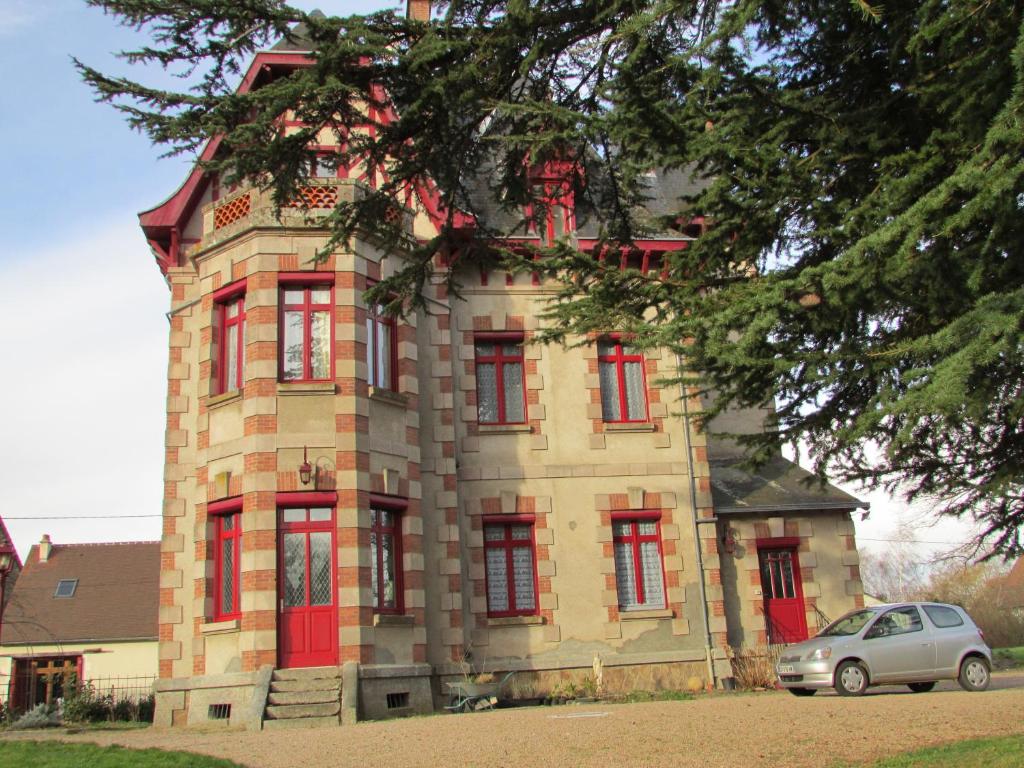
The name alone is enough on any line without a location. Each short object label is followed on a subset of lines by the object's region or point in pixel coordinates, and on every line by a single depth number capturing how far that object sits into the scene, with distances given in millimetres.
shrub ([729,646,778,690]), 17844
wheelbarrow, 15625
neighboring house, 31578
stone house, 15531
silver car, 14391
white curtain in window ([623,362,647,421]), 19250
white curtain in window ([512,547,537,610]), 17891
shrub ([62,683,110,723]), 16703
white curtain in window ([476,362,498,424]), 18766
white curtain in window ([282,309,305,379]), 16391
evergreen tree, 7047
